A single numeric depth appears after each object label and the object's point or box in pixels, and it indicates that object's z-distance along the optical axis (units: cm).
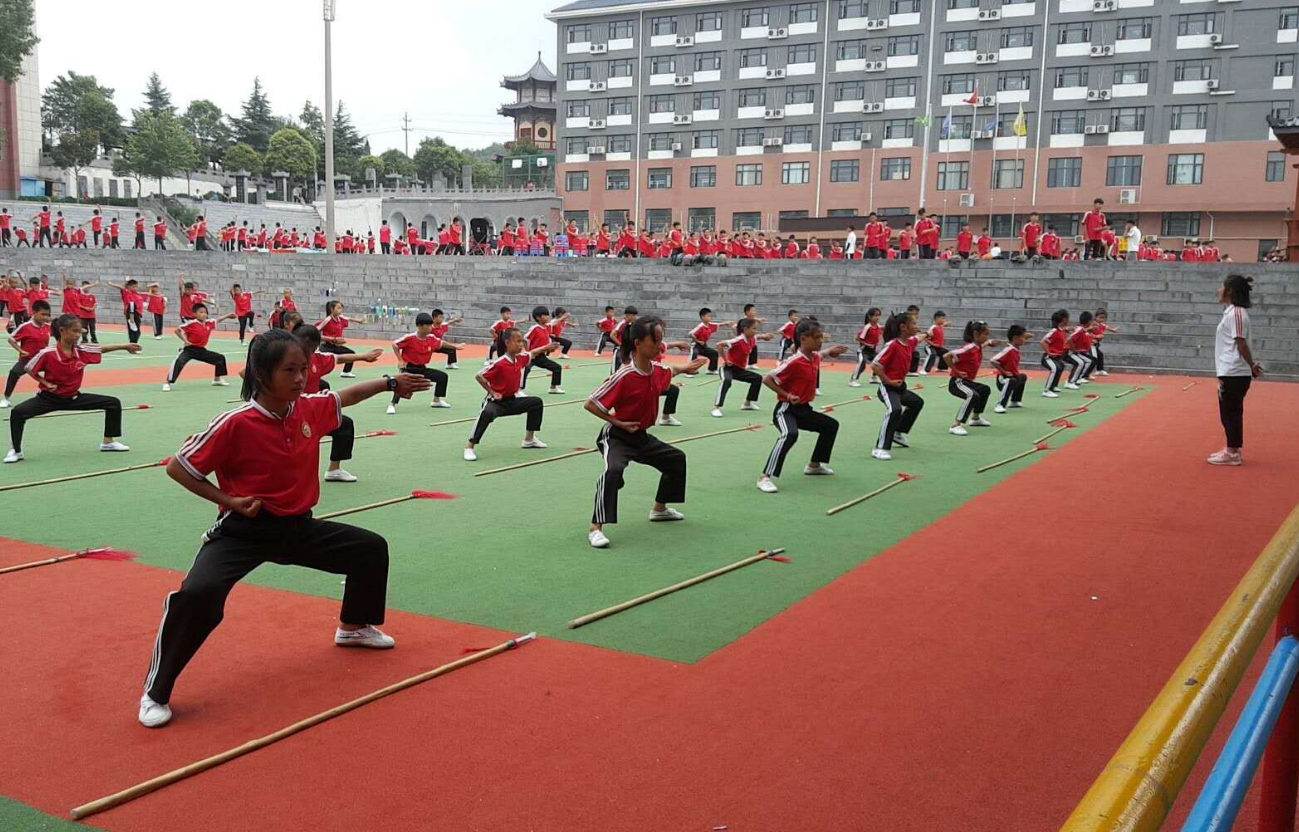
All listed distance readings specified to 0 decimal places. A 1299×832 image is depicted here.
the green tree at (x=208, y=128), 6381
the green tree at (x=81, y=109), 5281
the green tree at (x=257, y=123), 6806
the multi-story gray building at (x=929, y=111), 3981
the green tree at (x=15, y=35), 4434
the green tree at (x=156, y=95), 7619
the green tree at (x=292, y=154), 5872
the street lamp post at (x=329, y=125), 2731
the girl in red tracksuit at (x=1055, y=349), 1644
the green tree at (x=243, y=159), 5984
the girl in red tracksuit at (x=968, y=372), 1213
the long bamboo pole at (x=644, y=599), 501
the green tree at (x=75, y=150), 5194
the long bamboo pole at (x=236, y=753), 317
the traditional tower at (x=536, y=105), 6856
